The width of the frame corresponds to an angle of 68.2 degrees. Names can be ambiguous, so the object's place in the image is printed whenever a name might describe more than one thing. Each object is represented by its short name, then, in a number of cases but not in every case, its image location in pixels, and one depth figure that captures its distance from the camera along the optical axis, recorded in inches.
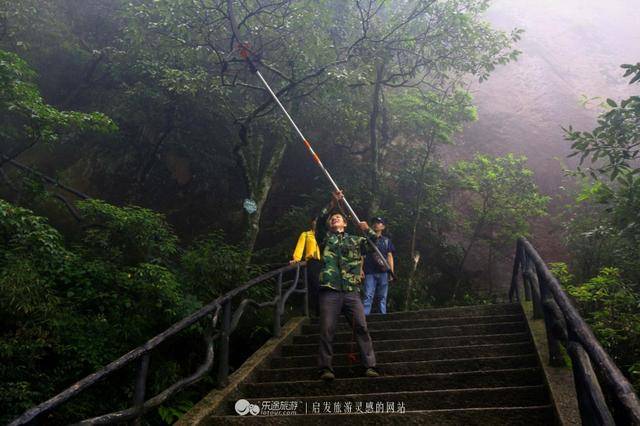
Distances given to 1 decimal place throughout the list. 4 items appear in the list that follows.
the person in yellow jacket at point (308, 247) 214.1
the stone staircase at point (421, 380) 145.3
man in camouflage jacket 183.6
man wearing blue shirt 313.3
